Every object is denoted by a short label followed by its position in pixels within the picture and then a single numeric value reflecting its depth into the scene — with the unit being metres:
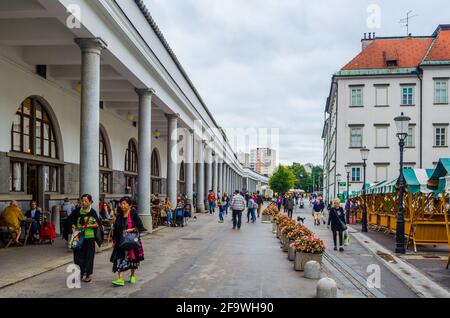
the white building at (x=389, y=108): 47.84
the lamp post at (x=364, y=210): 25.78
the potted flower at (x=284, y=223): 16.31
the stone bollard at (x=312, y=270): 10.58
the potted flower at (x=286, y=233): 14.88
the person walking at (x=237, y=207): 23.97
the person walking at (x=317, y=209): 30.35
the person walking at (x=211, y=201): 38.03
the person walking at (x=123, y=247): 9.48
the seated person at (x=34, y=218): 16.41
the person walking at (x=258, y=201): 38.51
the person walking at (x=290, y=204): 34.00
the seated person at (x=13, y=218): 15.30
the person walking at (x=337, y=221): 16.89
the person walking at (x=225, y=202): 38.22
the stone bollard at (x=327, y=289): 8.30
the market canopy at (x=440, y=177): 13.34
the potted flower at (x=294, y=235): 13.01
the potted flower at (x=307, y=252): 11.59
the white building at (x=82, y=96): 13.91
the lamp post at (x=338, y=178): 46.98
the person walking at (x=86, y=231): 9.84
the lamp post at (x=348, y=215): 32.78
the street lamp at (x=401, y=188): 16.06
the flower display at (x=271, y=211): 30.31
